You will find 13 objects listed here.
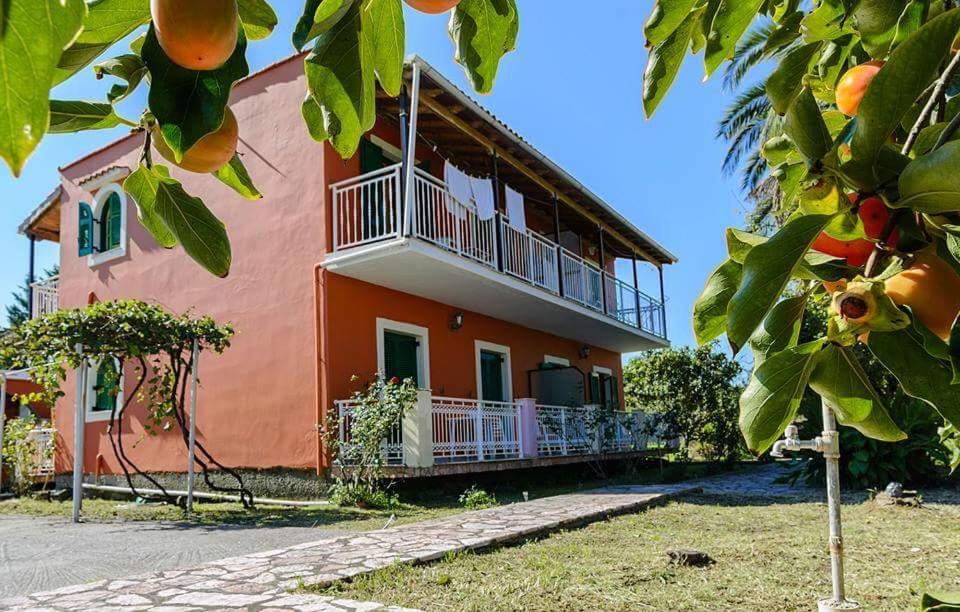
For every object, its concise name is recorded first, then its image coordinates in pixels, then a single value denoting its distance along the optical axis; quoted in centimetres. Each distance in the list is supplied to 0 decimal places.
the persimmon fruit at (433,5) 79
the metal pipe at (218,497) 952
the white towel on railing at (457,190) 1071
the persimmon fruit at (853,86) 97
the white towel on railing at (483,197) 1118
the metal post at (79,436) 845
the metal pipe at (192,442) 905
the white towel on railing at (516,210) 1255
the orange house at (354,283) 1005
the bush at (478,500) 909
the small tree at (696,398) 1574
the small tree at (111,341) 849
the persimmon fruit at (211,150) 76
